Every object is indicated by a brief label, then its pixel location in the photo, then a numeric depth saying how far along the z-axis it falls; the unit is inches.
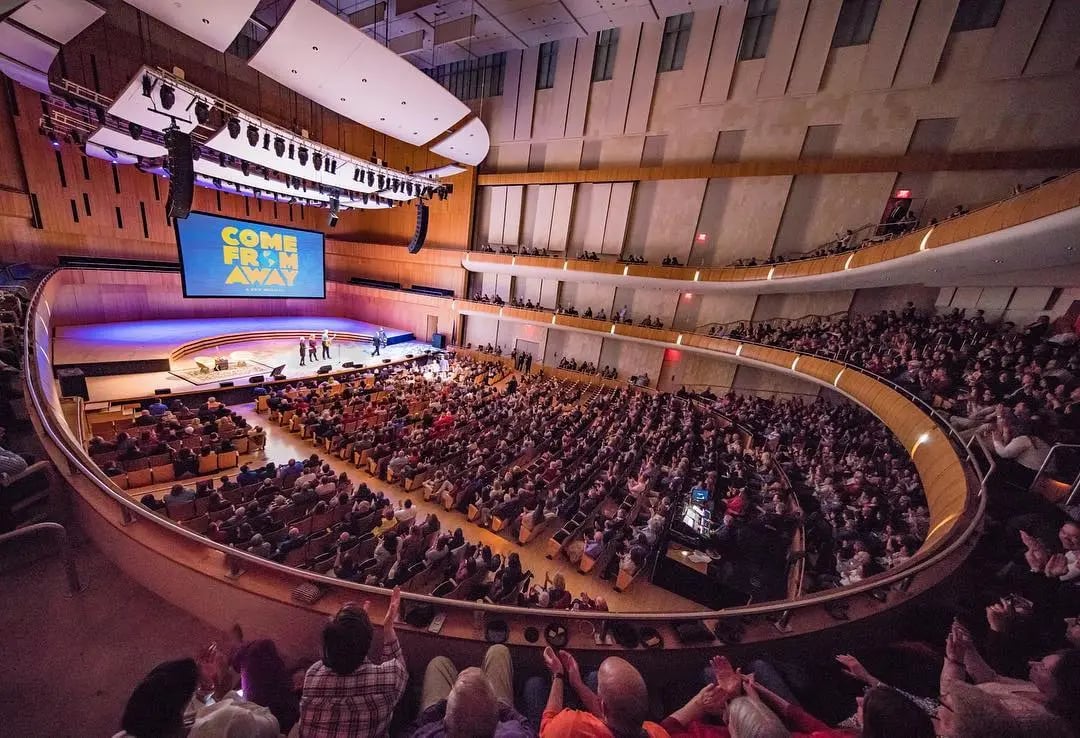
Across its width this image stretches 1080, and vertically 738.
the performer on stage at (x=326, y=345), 584.4
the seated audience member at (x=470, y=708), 52.0
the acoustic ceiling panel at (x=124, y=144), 396.0
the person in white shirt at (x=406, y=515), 235.6
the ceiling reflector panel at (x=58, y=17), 278.7
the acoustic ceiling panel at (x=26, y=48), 296.1
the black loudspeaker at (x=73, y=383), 319.0
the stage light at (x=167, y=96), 276.7
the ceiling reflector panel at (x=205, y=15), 261.3
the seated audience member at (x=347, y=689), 59.9
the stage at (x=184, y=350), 393.7
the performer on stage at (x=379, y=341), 667.4
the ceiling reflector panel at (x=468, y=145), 535.5
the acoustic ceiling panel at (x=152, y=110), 313.1
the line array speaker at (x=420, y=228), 571.5
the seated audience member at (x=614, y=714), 53.4
